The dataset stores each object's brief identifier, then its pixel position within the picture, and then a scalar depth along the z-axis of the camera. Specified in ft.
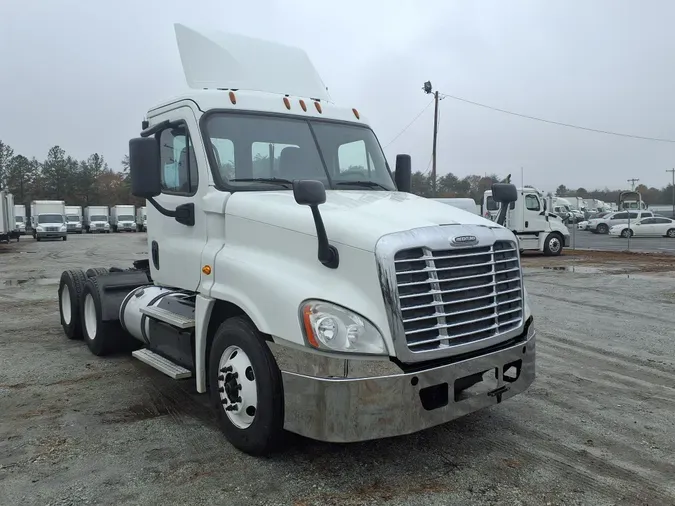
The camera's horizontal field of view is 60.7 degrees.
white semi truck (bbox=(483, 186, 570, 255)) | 77.20
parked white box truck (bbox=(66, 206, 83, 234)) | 182.29
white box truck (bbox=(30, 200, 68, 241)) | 137.59
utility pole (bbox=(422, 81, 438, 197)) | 117.80
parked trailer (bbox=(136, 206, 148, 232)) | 199.33
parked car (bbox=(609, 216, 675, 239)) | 117.91
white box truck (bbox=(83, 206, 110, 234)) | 188.16
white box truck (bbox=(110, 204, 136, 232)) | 196.85
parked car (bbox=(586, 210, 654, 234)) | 129.27
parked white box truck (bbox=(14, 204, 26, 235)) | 167.71
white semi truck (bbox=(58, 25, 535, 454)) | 11.80
